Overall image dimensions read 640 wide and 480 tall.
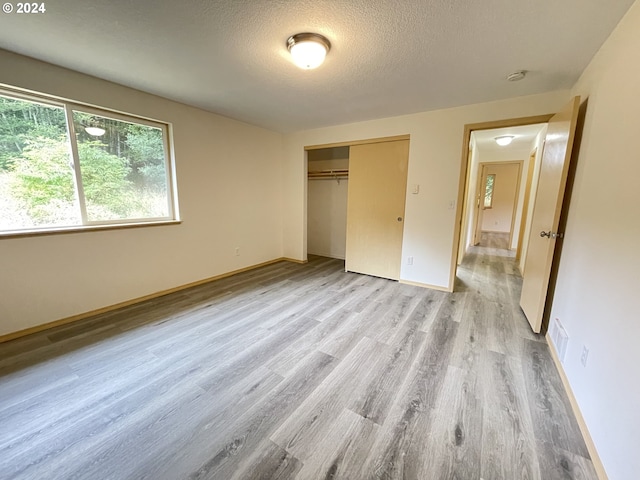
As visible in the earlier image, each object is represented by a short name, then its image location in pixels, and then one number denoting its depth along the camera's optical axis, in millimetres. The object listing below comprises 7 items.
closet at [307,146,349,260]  4938
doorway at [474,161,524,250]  7989
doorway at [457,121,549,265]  4413
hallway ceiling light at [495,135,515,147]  4647
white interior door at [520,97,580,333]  2022
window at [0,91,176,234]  2094
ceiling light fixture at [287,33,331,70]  1720
